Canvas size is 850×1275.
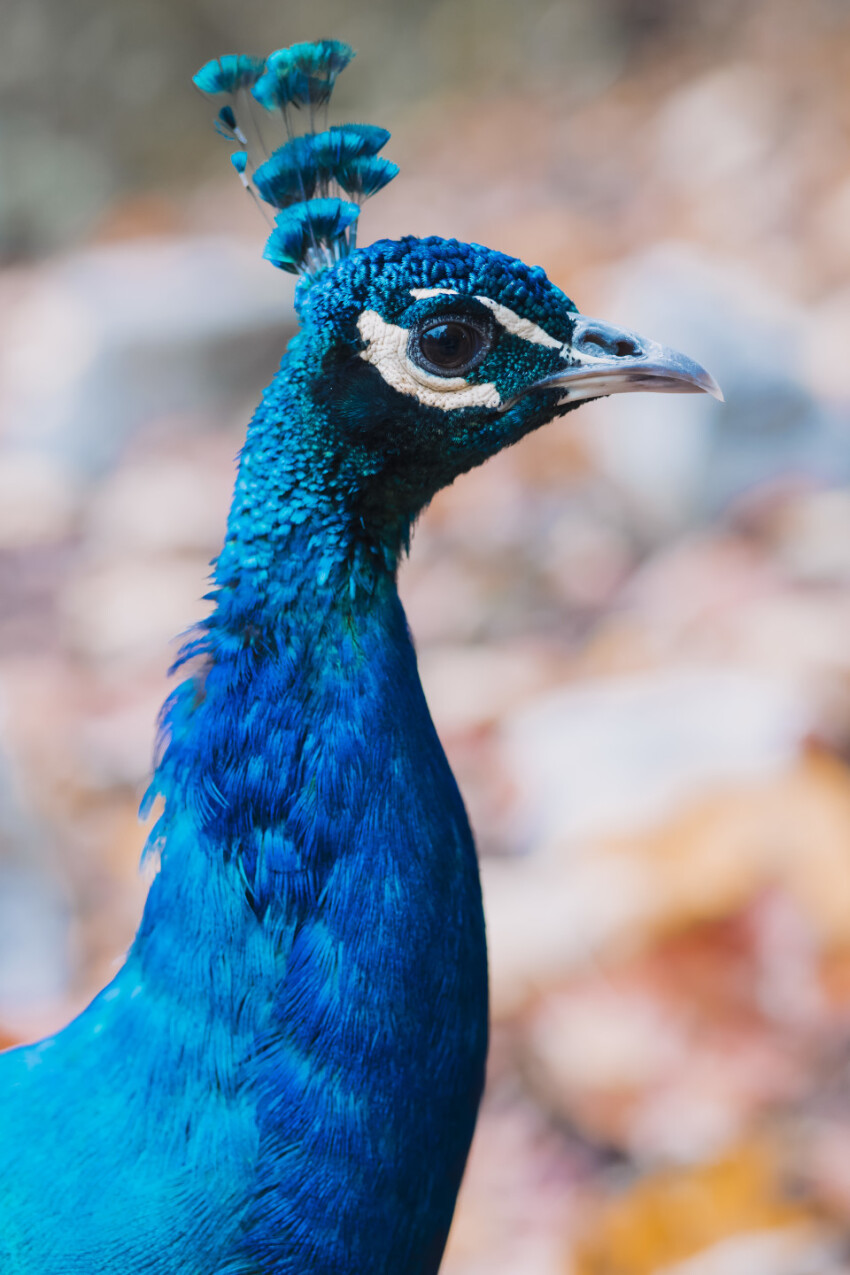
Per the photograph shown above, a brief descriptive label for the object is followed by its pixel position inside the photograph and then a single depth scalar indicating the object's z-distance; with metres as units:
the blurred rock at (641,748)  4.89
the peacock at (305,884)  2.13
